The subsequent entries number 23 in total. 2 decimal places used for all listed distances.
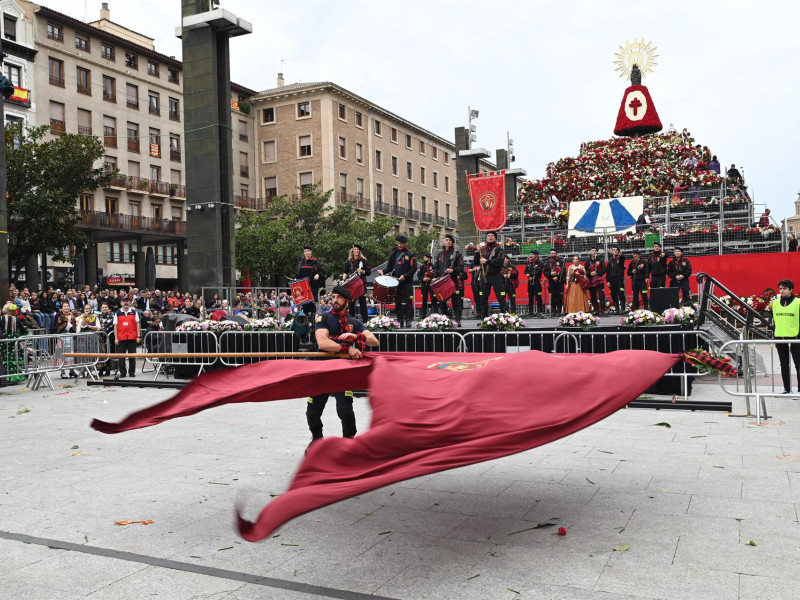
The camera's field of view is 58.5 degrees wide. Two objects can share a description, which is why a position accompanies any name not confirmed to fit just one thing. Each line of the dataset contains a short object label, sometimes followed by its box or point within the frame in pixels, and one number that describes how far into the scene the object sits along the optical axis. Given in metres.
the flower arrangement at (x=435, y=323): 14.48
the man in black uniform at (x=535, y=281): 23.06
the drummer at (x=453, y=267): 17.44
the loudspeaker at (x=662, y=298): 15.07
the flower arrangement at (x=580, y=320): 13.45
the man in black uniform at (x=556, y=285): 21.87
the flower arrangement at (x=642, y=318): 13.05
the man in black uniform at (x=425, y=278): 17.89
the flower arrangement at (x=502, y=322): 14.08
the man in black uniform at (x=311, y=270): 16.91
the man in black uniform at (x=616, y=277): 21.97
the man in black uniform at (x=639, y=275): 21.55
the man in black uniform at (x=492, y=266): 17.52
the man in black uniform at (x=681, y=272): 20.17
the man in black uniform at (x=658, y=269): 20.93
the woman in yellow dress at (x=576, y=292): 20.20
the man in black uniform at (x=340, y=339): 7.39
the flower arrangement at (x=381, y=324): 15.28
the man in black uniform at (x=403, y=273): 17.30
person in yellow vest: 11.39
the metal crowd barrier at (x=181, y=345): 16.45
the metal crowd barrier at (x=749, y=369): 10.04
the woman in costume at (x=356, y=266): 16.50
